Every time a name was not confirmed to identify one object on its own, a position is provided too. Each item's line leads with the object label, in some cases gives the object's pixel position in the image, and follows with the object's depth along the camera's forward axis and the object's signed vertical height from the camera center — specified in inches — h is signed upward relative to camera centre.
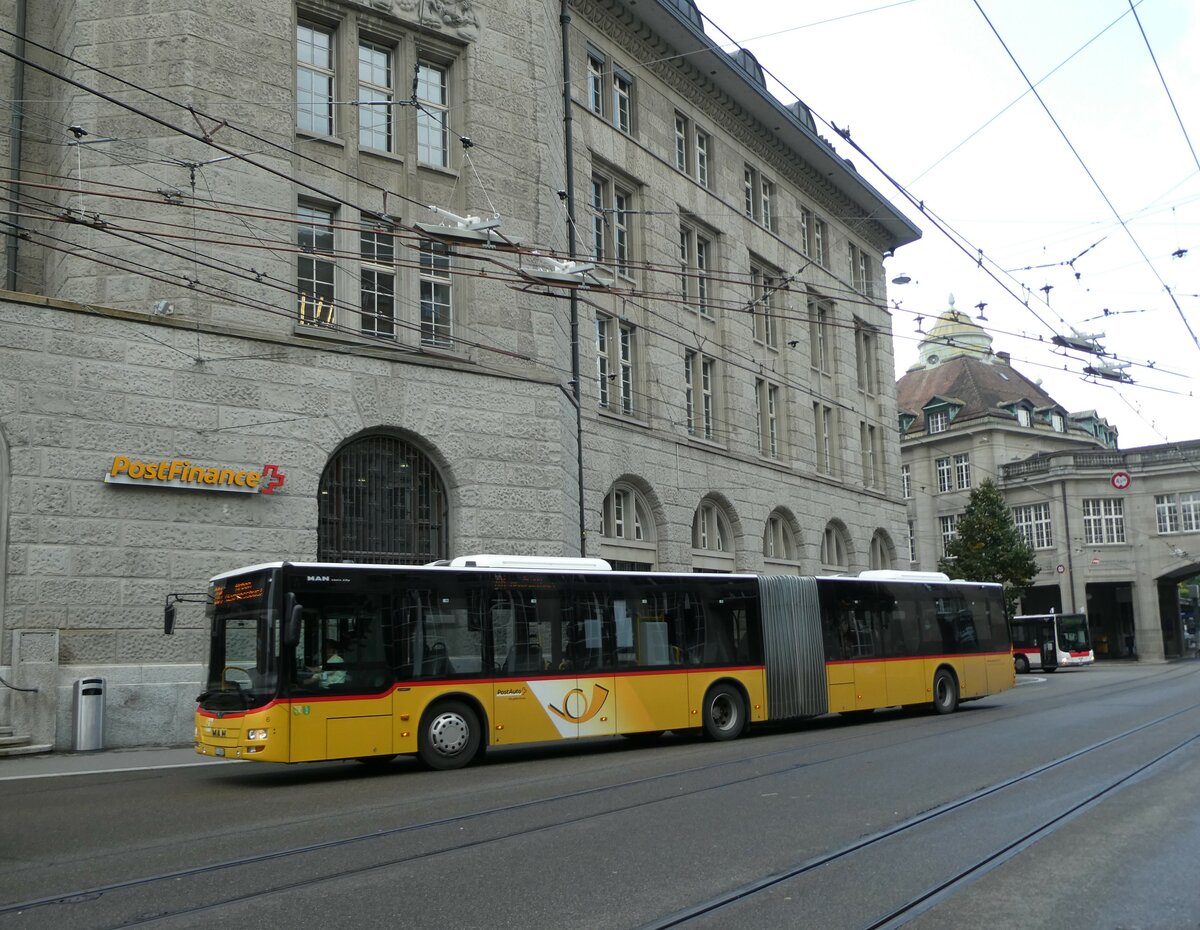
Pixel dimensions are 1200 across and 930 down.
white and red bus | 2113.7 -29.3
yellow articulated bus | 560.1 -8.3
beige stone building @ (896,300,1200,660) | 2581.2 +276.4
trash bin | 711.1 -35.7
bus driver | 564.7 -11.1
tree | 2208.4 +143.8
